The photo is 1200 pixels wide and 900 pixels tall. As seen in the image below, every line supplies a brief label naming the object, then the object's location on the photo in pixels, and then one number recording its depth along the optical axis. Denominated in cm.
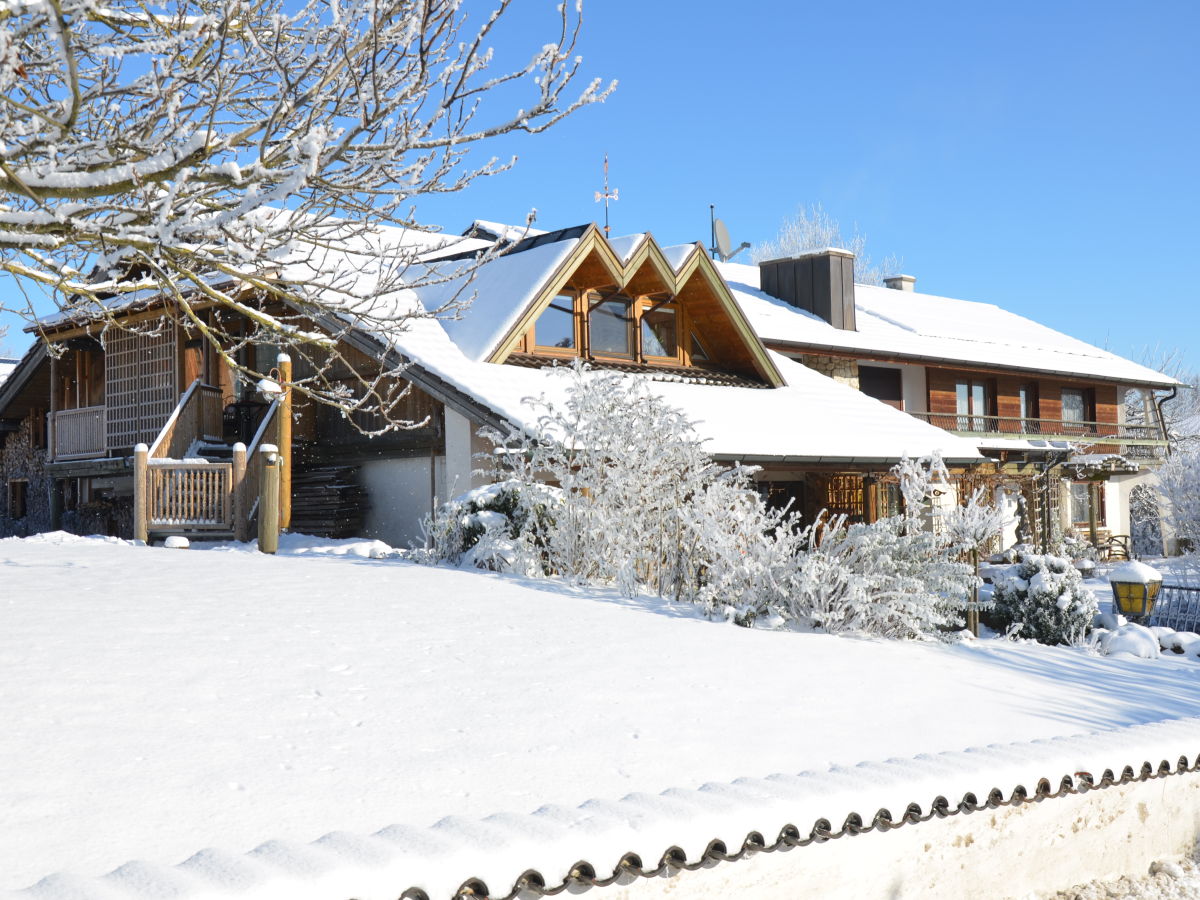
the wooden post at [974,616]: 1184
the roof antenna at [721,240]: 2978
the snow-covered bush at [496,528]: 1191
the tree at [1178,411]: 4288
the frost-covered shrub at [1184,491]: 2431
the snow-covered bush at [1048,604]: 1227
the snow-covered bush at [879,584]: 984
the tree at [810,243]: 5369
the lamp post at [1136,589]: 1531
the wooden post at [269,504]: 1431
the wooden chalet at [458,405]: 1636
